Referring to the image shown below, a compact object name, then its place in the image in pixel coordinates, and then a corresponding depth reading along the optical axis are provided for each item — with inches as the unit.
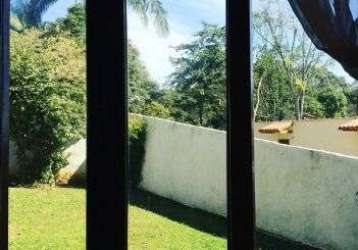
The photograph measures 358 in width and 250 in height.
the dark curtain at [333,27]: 51.4
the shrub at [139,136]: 69.0
